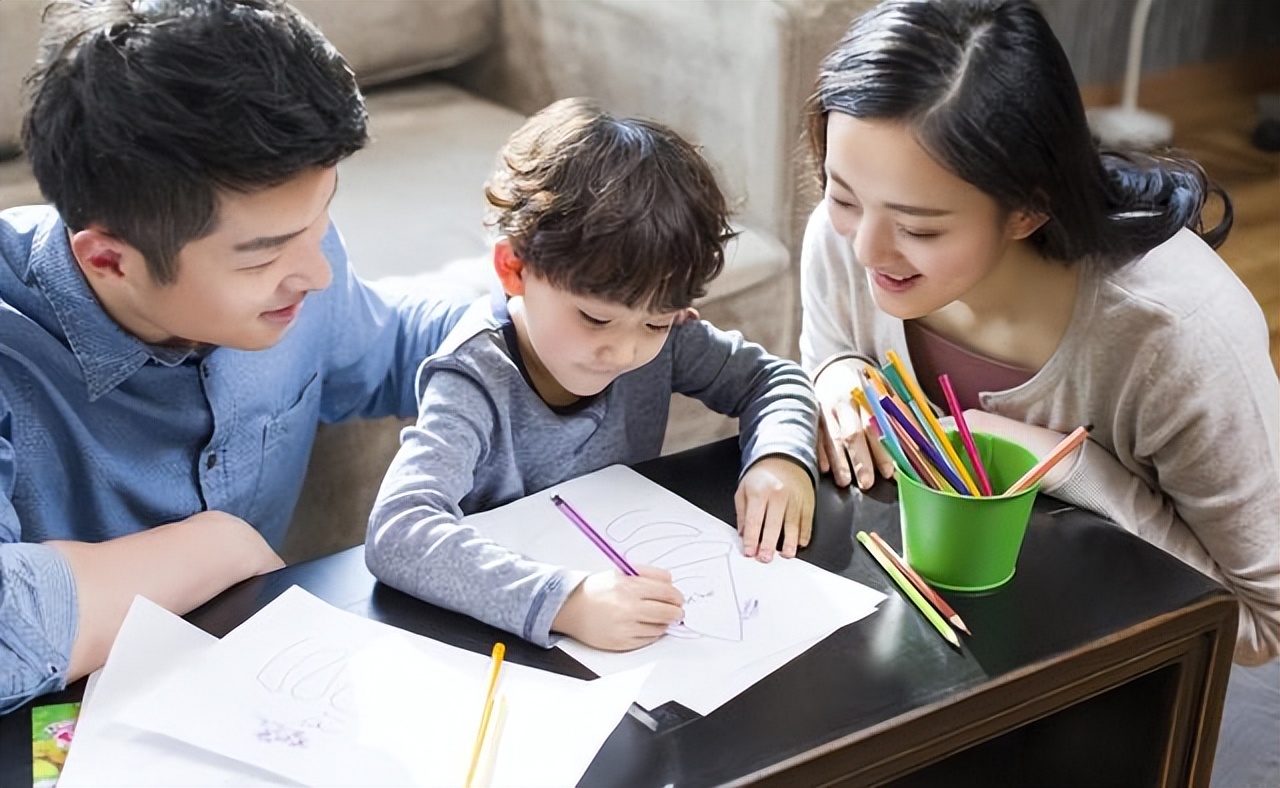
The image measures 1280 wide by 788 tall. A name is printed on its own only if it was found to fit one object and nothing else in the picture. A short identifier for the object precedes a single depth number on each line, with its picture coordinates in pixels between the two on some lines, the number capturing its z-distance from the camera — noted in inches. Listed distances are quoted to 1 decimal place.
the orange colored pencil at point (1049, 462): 36.8
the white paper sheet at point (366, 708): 31.8
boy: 37.3
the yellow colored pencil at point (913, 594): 36.1
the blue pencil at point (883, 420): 38.4
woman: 42.7
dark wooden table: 32.5
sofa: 61.2
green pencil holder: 36.4
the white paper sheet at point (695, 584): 34.9
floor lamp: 115.0
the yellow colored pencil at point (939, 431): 38.6
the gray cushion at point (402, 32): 75.4
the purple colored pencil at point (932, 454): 38.1
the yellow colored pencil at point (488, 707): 31.2
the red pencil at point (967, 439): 38.6
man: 36.2
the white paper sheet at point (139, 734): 31.3
